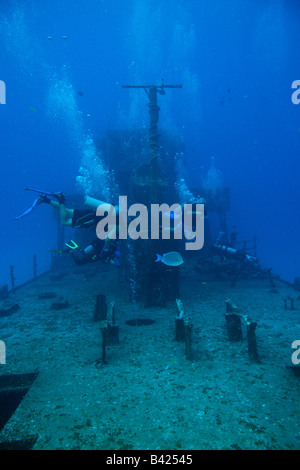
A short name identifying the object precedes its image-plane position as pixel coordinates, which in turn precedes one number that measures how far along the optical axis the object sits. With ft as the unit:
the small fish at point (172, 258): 25.55
